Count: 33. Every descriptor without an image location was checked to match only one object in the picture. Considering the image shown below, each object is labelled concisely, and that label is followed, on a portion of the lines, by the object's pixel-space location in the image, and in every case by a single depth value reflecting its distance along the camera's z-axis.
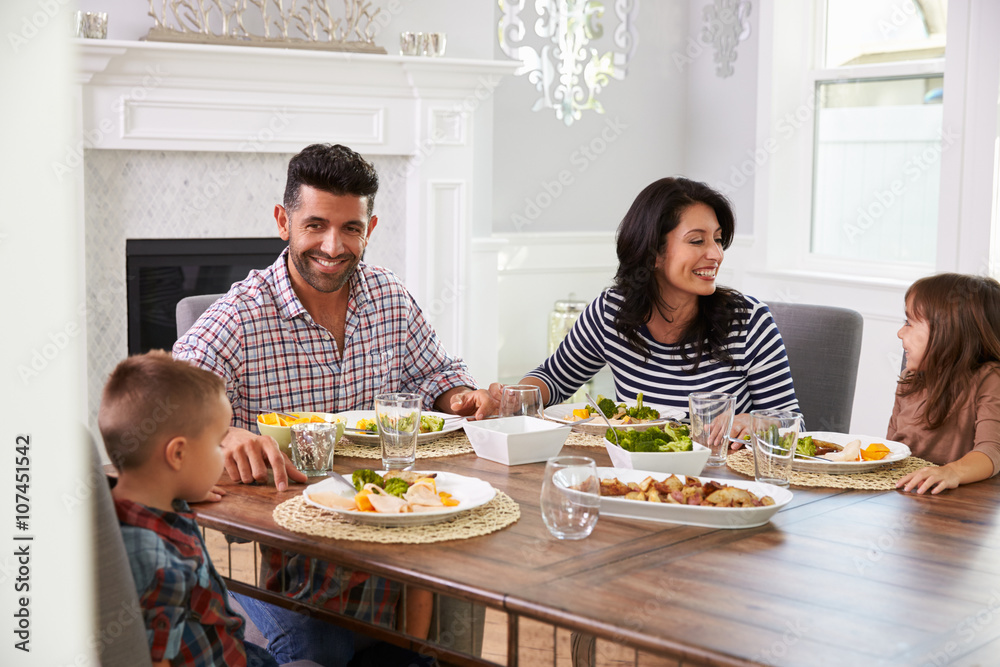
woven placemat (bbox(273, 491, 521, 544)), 1.38
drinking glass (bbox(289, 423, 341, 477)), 1.67
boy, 1.19
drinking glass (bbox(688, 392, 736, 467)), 1.73
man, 2.11
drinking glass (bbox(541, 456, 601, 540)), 1.36
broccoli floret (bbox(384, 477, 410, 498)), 1.50
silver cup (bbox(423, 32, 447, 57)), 4.17
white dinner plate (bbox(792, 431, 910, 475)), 1.78
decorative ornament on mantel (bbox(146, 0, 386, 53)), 3.79
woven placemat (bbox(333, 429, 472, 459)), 1.86
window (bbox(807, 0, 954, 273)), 4.36
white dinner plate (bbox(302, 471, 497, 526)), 1.42
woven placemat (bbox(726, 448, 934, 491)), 1.71
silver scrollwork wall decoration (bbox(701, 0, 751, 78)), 4.99
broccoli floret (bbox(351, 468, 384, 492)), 1.53
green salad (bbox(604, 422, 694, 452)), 1.70
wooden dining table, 1.06
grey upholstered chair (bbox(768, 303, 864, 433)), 2.52
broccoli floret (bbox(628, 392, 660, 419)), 1.99
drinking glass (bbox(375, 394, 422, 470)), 1.68
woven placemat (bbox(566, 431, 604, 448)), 1.99
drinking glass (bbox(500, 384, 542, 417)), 1.86
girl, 2.00
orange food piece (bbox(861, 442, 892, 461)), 1.81
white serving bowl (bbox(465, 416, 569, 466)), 1.80
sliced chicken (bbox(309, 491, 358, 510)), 1.46
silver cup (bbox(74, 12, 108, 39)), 3.58
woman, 2.31
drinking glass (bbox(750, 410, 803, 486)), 1.63
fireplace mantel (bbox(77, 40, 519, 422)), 3.74
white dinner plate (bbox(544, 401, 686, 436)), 2.01
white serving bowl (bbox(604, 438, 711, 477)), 1.66
